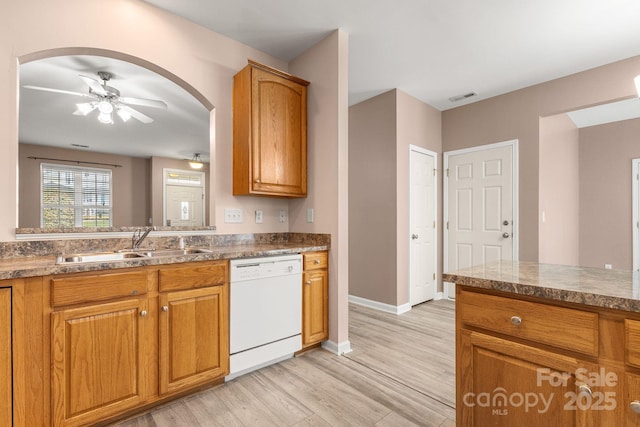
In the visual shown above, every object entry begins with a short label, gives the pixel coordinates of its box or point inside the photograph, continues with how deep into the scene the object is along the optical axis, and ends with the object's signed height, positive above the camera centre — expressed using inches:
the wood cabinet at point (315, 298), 94.0 -27.2
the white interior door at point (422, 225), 149.9 -5.7
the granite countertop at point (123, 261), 52.4 -9.9
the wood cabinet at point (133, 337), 56.1 -26.0
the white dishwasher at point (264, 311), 78.9 -27.1
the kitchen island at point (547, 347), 35.3 -17.9
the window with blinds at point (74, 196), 230.8 +15.2
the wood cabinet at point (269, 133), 94.5 +27.1
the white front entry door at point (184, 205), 273.4 +9.0
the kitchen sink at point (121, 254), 71.0 -10.2
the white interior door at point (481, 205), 145.6 +4.7
